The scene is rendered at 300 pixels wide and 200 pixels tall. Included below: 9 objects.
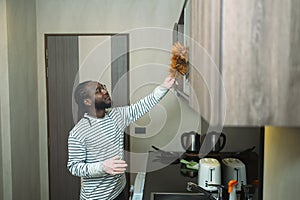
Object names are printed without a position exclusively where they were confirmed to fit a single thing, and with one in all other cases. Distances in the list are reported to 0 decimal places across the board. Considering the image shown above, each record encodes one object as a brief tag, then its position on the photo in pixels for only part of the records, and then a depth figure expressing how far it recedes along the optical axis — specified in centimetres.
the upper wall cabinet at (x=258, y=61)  52
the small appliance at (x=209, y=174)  187
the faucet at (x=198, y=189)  160
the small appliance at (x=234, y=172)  182
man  193
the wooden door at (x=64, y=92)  333
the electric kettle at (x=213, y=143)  259
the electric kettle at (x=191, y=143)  275
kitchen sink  186
